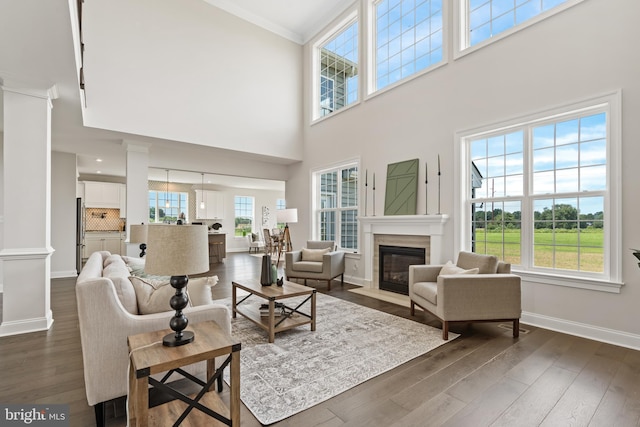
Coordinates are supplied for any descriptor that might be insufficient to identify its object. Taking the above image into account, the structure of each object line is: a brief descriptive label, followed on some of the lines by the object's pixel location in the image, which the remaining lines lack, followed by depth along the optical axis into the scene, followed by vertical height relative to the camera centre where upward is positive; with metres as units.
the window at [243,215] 12.66 +0.05
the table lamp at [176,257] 1.59 -0.22
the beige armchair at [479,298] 3.04 -0.82
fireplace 4.82 -0.82
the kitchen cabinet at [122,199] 9.46 +0.52
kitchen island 9.04 -0.94
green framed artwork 4.76 +0.46
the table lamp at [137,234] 3.66 -0.22
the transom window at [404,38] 4.72 +3.04
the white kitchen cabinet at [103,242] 8.92 -0.79
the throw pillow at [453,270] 3.24 -0.61
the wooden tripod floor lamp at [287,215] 5.54 +0.02
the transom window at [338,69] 6.23 +3.24
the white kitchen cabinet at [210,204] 11.48 +0.46
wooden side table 1.37 -0.73
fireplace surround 4.37 -0.30
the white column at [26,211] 3.33 +0.05
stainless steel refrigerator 6.66 -0.39
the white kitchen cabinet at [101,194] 8.91 +0.64
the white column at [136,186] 5.52 +0.55
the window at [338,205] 6.12 +0.25
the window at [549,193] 3.09 +0.29
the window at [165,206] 11.06 +0.37
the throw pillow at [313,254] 5.59 -0.70
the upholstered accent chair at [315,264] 5.28 -0.86
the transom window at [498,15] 3.49 +2.56
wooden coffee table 2.96 -1.06
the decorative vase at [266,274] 3.51 -0.67
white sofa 1.70 -0.68
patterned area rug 2.03 -1.22
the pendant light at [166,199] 10.78 +0.62
